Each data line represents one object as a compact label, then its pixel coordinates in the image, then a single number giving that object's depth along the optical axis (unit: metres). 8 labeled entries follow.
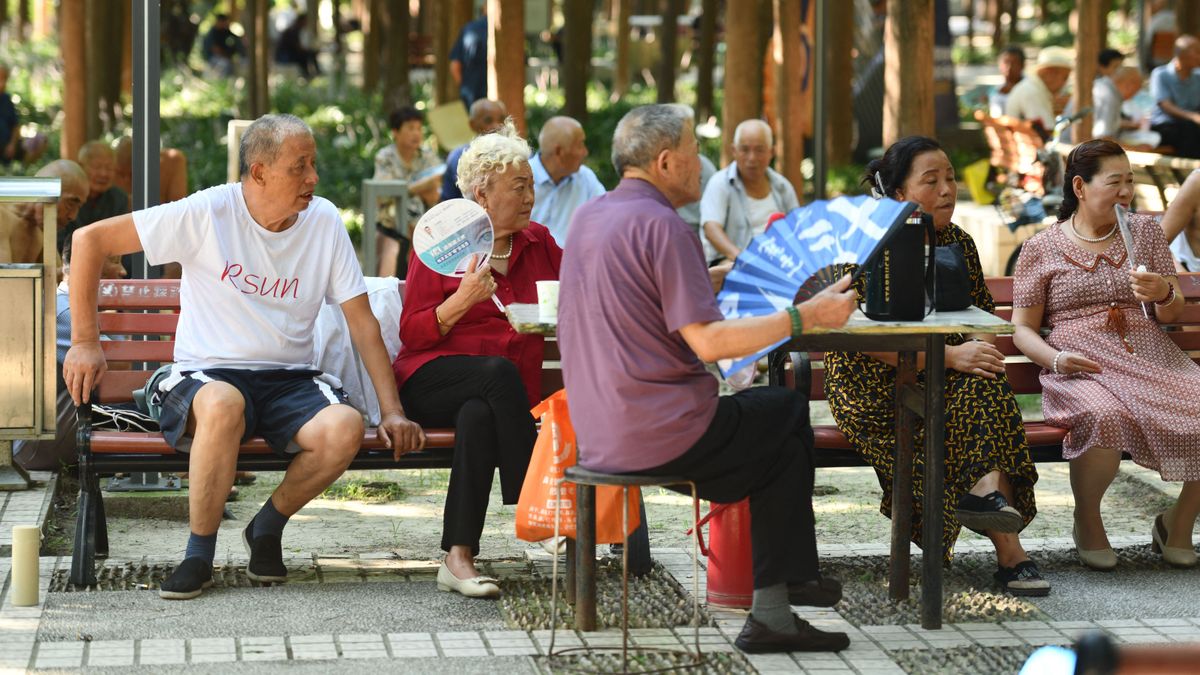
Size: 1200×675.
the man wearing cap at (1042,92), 14.63
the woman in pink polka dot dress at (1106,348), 5.80
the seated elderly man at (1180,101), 15.27
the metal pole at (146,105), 6.99
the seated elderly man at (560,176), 8.86
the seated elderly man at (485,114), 10.82
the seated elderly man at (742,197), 9.44
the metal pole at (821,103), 10.80
